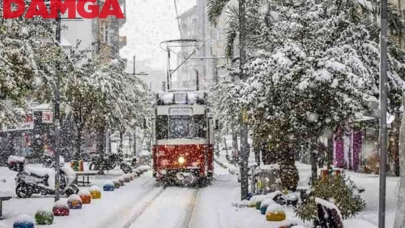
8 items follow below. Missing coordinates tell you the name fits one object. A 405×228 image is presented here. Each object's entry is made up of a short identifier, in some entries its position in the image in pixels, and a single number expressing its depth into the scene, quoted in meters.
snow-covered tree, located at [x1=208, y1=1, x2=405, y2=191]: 18.95
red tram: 29.98
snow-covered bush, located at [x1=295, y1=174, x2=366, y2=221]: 17.09
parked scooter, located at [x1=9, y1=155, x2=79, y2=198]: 24.78
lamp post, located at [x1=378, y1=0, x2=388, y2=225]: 10.19
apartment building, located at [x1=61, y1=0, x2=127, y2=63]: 65.44
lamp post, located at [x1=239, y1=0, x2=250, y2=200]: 22.06
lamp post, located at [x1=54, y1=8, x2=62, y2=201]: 21.09
